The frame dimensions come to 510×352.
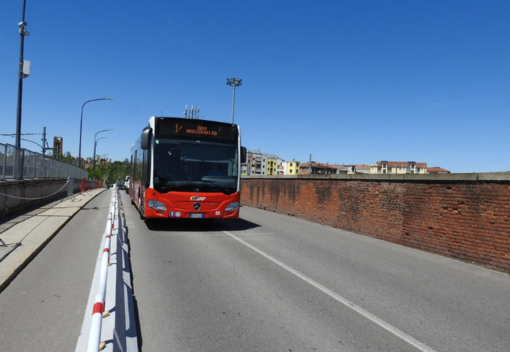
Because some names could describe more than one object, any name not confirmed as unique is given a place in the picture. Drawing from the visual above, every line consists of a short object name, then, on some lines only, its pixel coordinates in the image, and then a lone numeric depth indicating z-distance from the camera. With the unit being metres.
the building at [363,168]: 180.24
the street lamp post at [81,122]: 40.97
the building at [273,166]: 163.40
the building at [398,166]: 149.80
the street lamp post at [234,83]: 51.94
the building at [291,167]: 165.40
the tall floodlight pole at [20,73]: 15.87
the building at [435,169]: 157.90
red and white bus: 10.99
